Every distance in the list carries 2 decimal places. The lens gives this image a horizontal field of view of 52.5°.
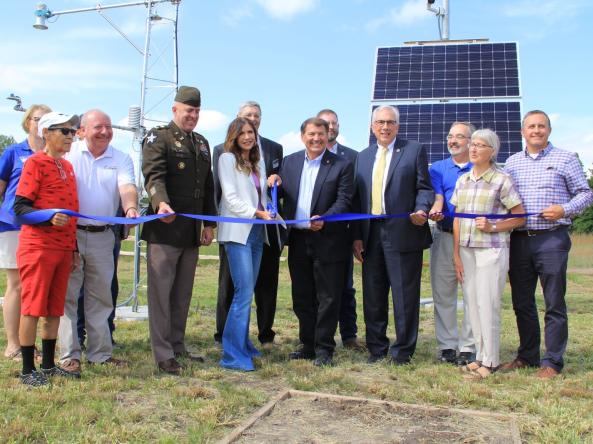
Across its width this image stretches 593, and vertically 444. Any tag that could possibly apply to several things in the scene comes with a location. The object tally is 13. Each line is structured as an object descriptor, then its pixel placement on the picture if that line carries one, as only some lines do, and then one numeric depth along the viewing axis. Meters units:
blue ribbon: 4.29
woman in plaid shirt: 5.01
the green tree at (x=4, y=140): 82.06
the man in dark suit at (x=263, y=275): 5.94
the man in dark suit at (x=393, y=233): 5.37
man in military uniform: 4.91
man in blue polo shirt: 5.64
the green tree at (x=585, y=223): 40.50
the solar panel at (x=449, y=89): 13.53
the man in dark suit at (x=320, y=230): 5.41
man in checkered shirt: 5.00
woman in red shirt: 4.34
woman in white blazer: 5.16
